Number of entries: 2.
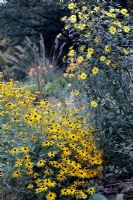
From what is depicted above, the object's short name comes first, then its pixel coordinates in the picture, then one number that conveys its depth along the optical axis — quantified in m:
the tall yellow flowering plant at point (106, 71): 5.00
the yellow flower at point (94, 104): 4.99
